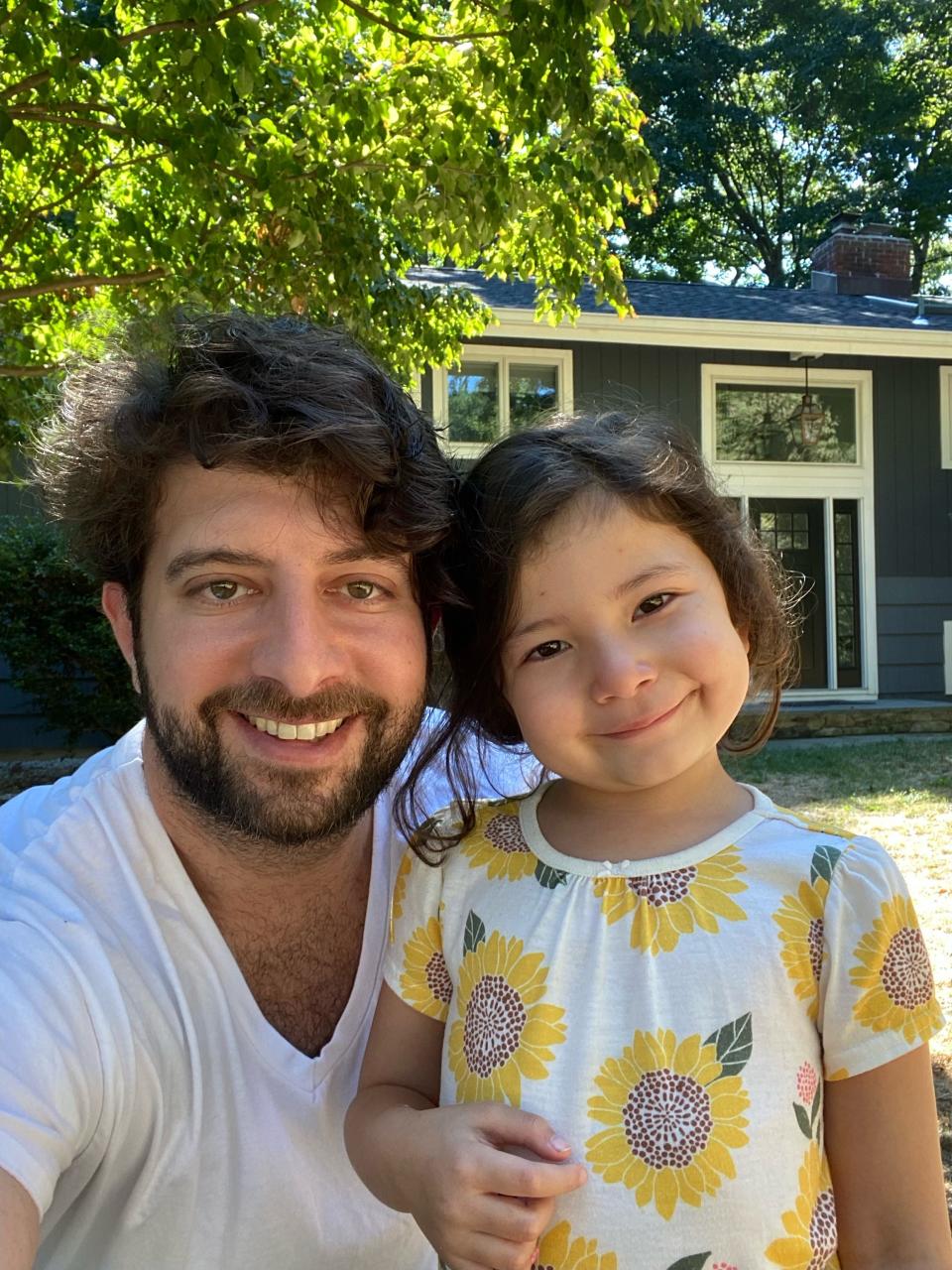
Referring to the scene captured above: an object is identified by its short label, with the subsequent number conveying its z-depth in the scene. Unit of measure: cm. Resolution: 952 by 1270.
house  1190
